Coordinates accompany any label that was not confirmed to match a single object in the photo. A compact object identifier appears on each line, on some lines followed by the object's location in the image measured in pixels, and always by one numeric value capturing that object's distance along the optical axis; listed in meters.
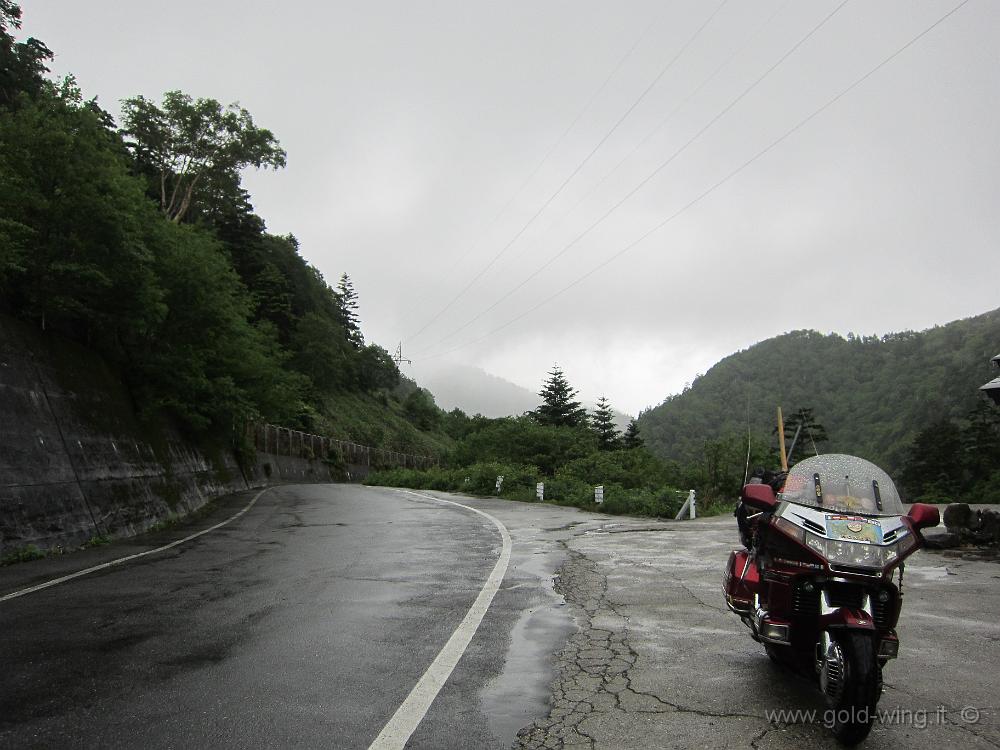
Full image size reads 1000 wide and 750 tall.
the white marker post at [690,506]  18.76
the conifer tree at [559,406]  73.62
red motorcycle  3.55
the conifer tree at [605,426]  80.12
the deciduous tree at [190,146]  39.28
